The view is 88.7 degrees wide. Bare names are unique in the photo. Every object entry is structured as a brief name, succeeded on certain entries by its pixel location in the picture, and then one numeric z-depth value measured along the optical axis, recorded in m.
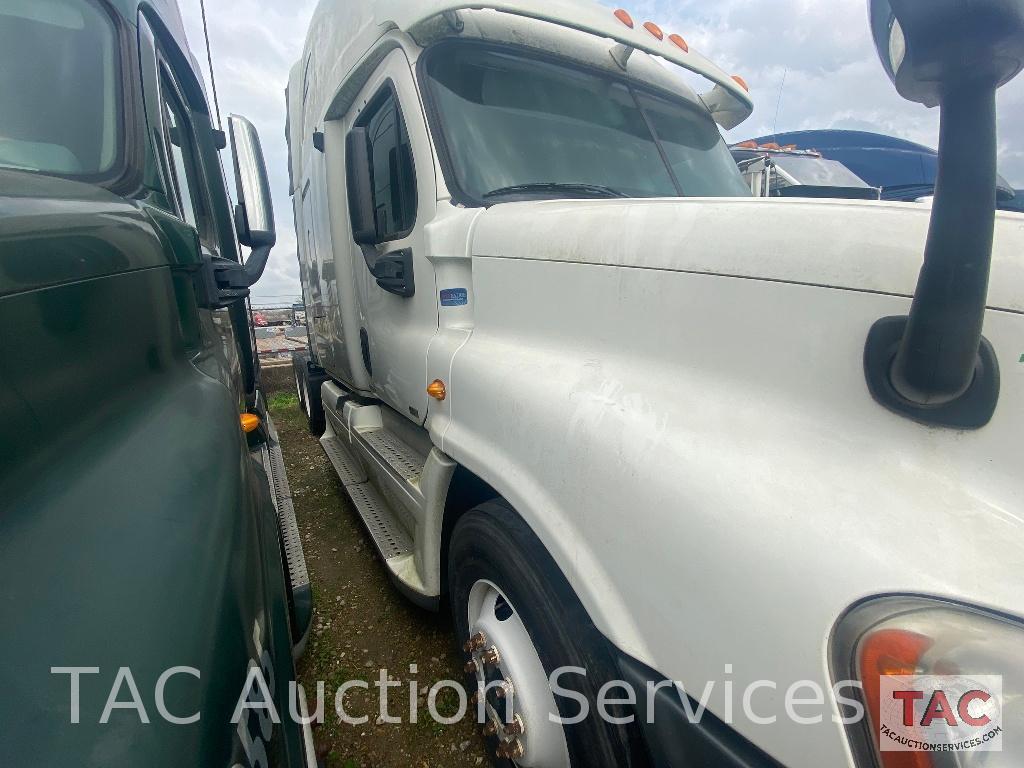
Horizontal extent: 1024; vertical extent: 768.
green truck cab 0.67
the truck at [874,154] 5.46
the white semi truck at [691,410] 0.72
